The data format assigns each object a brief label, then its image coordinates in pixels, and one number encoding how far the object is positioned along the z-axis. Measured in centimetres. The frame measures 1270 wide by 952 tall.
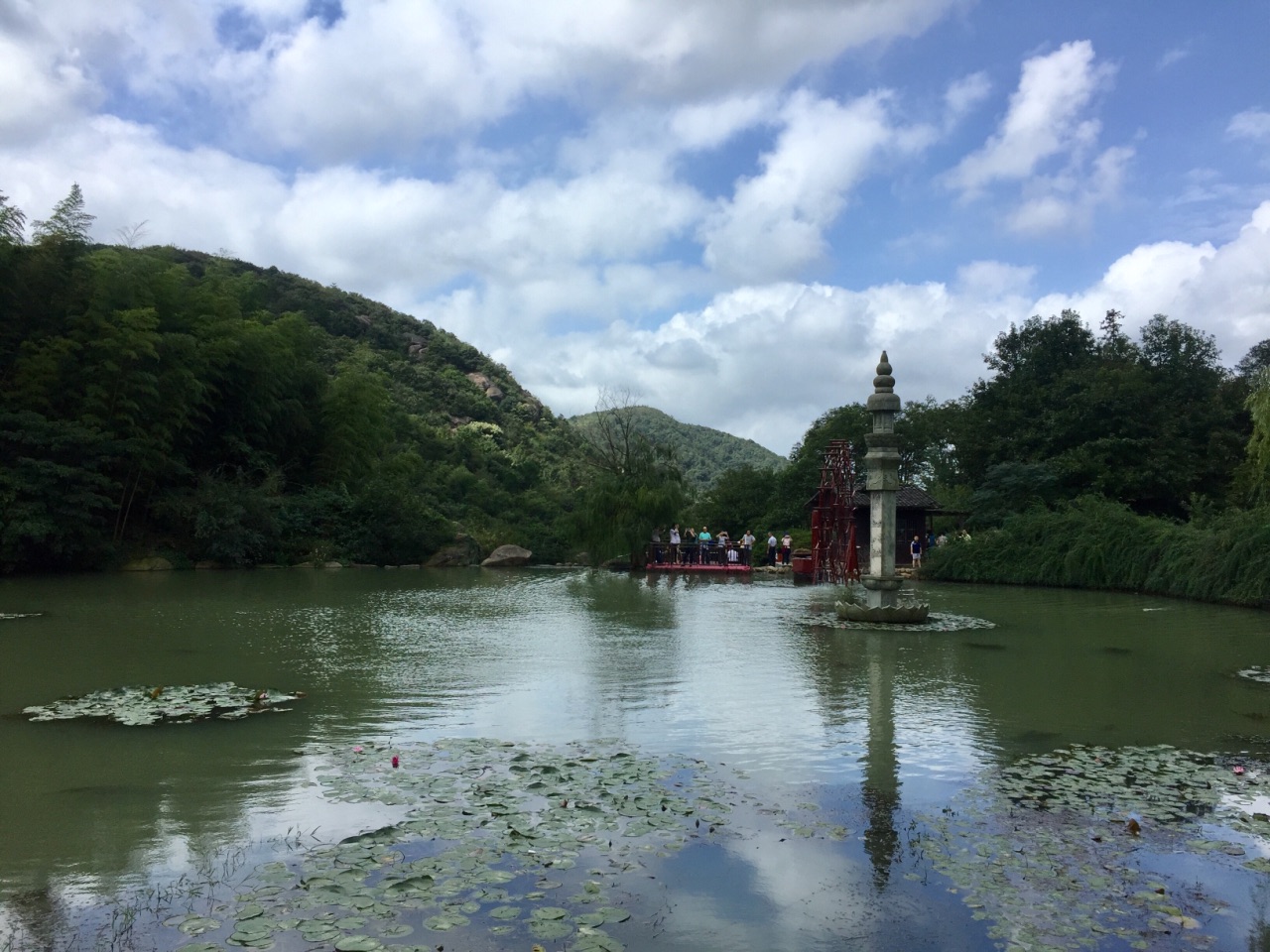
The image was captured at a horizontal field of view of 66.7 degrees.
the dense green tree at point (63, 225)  2439
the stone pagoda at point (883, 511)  1445
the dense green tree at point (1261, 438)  2094
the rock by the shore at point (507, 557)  3225
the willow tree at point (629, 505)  2864
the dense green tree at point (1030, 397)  3016
